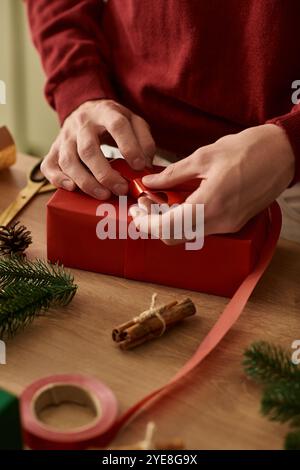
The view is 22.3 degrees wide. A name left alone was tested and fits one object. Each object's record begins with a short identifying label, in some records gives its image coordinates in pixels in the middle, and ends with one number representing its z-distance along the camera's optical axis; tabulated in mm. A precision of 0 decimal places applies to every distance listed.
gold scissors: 1236
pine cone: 1125
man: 1038
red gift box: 1050
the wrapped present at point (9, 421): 735
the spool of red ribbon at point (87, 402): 783
